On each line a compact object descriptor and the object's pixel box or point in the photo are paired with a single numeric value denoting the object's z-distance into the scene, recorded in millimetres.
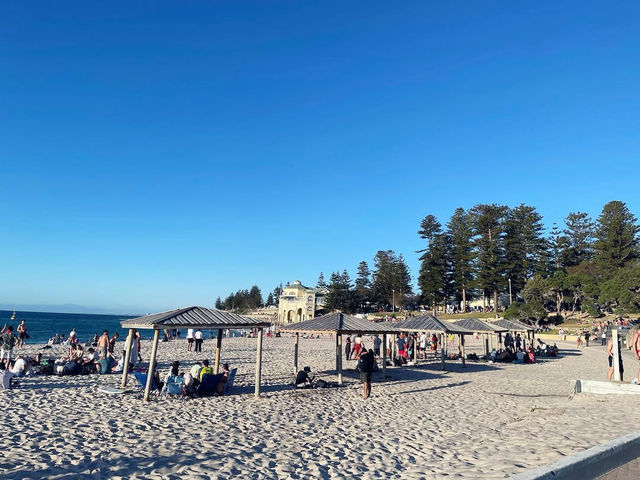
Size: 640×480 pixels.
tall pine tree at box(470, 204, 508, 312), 60438
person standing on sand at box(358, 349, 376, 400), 11414
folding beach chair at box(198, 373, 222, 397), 11109
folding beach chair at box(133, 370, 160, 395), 10945
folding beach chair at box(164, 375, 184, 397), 10906
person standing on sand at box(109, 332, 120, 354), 16344
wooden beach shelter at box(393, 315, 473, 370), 17109
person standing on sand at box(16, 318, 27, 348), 21977
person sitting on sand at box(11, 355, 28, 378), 12156
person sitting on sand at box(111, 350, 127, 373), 15077
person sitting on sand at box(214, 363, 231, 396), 11422
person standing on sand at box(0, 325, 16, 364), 14273
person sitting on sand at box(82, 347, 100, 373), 14516
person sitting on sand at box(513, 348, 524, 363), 22469
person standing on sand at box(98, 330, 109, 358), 15617
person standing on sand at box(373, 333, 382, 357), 20828
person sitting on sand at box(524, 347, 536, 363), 22281
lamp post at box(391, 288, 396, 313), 80375
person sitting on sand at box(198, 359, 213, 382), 11445
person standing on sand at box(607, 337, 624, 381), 15685
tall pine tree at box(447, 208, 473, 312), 64550
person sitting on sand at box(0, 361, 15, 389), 11320
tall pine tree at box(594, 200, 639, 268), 56156
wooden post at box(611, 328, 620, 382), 11641
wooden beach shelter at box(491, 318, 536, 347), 23256
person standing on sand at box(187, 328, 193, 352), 26328
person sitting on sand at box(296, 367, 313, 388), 12898
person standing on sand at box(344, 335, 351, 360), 21172
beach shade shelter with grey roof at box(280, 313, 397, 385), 13254
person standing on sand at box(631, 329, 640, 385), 10414
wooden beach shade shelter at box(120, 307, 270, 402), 10422
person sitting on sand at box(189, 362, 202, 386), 11578
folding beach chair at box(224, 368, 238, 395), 12016
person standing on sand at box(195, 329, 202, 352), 25278
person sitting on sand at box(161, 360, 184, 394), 10961
